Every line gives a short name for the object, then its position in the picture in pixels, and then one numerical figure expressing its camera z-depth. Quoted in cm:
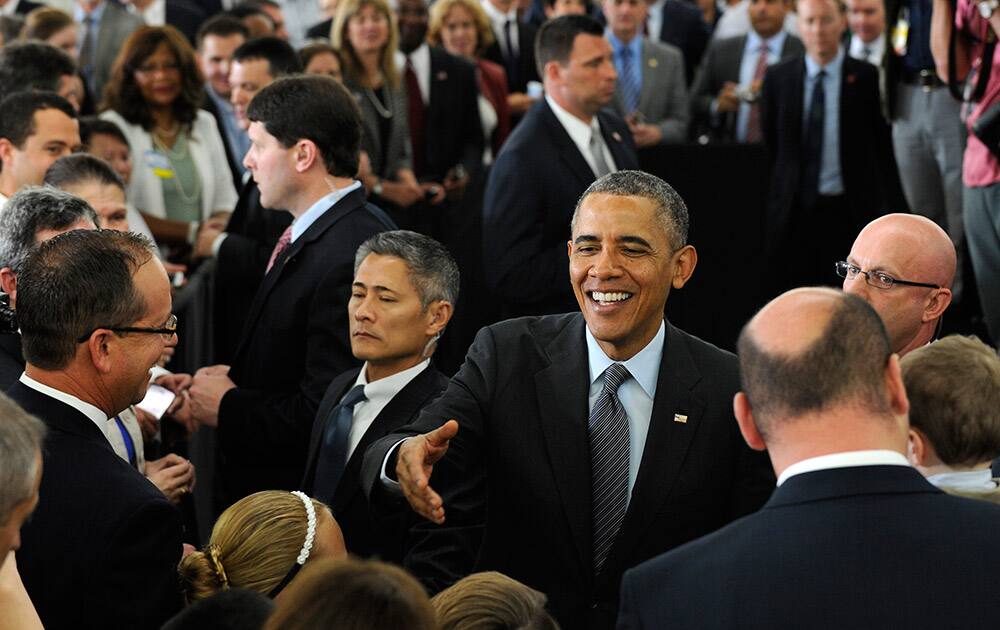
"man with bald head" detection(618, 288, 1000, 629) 207
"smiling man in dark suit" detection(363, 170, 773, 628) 310
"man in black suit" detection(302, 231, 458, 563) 389
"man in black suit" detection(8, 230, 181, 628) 277
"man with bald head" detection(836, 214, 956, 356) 377
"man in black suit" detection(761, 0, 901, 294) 852
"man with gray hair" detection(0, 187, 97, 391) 397
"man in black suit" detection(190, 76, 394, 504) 442
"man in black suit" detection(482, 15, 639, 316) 580
